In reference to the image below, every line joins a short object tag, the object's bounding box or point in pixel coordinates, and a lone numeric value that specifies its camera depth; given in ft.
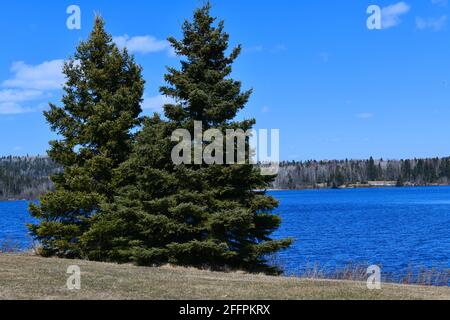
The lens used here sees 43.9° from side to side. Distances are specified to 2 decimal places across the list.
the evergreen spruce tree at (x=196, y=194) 68.74
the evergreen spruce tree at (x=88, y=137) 80.64
